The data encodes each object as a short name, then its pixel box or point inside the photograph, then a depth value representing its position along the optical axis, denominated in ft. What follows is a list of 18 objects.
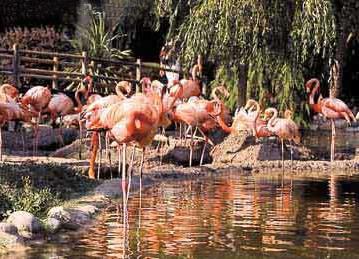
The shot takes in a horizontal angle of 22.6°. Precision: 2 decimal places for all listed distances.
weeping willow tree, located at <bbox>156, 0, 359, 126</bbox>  62.44
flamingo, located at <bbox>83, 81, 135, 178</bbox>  35.76
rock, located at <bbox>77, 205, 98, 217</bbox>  31.37
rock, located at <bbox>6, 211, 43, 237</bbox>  26.66
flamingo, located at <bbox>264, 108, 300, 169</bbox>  51.98
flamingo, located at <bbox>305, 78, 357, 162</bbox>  58.34
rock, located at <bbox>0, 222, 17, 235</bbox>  25.84
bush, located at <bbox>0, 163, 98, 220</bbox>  29.50
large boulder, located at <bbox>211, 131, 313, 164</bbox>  54.39
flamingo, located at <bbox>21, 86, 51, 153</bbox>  55.11
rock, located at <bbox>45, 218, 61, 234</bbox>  27.58
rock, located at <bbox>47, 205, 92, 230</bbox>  28.76
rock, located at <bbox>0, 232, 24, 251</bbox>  25.27
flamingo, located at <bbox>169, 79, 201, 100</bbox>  62.18
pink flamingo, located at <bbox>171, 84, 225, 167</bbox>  51.72
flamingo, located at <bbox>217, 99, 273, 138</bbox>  53.42
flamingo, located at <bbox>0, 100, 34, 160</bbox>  46.78
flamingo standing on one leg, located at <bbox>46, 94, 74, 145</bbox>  55.88
